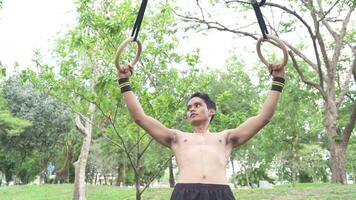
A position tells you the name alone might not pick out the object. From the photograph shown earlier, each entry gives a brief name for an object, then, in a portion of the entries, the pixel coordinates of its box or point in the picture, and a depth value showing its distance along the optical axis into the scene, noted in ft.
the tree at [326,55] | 39.75
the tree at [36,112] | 71.56
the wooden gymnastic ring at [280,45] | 8.72
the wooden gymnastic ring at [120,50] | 8.99
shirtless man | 8.18
